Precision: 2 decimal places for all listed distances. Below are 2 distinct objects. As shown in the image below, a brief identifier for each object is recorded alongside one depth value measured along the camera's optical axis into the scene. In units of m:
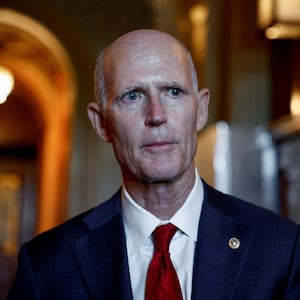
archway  7.45
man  1.78
